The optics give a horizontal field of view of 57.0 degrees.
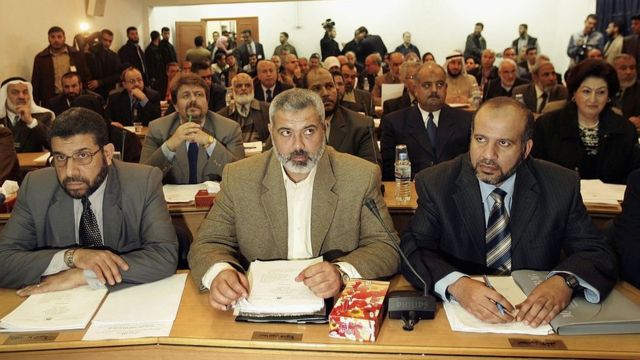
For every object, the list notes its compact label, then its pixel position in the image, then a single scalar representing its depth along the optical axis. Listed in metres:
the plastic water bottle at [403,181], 3.27
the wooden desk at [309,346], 1.60
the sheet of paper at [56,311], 1.77
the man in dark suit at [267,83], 7.00
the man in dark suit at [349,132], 4.20
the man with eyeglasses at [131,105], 6.93
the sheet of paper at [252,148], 4.61
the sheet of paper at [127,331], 1.71
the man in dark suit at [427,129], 4.14
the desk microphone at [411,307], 1.75
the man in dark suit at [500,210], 2.15
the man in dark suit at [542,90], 6.74
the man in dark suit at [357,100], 6.39
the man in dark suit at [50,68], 8.16
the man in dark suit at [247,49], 13.70
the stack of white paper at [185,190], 3.27
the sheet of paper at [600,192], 3.02
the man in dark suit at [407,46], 14.09
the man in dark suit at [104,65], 9.25
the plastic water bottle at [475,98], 7.08
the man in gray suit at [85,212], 2.12
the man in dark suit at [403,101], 5.83
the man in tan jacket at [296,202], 2.32
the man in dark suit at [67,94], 6.64
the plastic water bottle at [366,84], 9.34
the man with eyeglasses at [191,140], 3.78
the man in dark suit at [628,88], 6.14
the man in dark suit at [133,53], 10.62
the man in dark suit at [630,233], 2.10
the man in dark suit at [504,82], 7.54
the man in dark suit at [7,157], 3.78
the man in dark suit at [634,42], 10.09
